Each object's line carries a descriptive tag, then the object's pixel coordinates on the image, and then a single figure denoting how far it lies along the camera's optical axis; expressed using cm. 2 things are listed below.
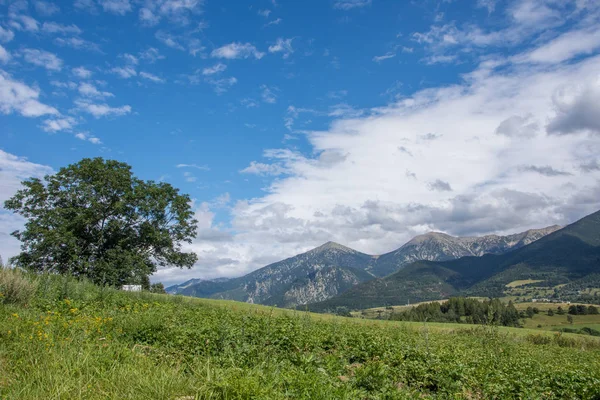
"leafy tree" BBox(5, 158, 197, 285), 3634
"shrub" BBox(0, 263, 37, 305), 1296
